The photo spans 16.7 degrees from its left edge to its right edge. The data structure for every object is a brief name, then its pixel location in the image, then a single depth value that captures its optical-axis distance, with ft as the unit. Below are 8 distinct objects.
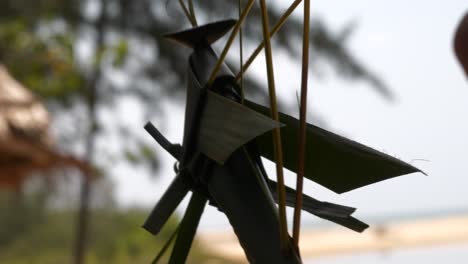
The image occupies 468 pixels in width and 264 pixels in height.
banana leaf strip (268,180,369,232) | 3.09
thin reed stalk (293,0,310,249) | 3.05
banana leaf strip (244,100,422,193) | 3.05
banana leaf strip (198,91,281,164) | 2.92
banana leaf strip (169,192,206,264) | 3.15
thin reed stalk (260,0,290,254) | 3.06
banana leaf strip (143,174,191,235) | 3.22
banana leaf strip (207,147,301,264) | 3.04
